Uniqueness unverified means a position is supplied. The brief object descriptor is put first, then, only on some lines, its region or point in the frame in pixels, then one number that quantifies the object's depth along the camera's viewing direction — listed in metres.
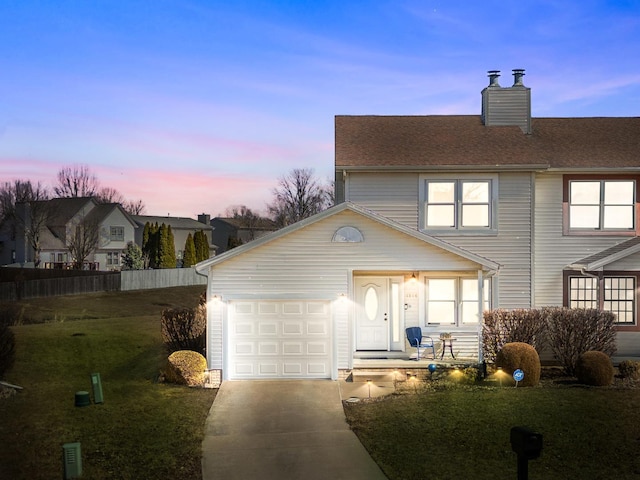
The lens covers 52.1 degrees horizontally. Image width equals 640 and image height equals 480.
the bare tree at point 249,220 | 93.81
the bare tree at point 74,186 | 97.00
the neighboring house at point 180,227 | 78.51
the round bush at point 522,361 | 16.47
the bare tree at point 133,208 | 108.69
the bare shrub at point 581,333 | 17.89
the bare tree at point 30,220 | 63.81
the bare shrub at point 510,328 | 18.00
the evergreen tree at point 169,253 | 58.59
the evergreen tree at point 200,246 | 61.44
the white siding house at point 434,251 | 17.83
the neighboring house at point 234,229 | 93.62
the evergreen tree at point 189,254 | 59.41
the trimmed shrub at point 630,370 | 17.56
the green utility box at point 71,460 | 10.07
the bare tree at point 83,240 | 61.31
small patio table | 18.41
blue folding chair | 18.31
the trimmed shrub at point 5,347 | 19.12
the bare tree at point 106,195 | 100.46
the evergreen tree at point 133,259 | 57.53
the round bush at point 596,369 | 16.48
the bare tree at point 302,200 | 74.62
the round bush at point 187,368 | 17.39
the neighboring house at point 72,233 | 64.62
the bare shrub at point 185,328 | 20.25
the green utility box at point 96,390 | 15.36
